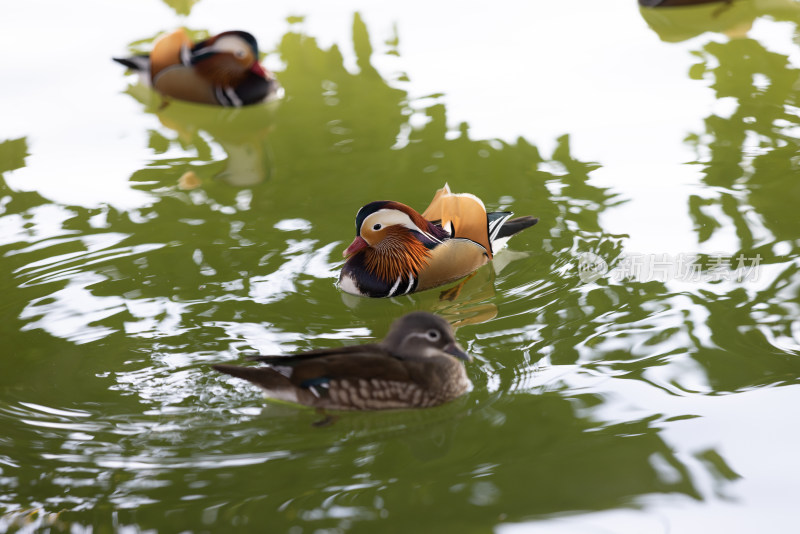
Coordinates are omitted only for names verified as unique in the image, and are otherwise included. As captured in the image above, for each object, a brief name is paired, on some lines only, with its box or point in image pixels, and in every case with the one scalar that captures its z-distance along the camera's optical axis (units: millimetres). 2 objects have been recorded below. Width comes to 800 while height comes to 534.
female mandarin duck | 9508
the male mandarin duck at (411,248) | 12609
